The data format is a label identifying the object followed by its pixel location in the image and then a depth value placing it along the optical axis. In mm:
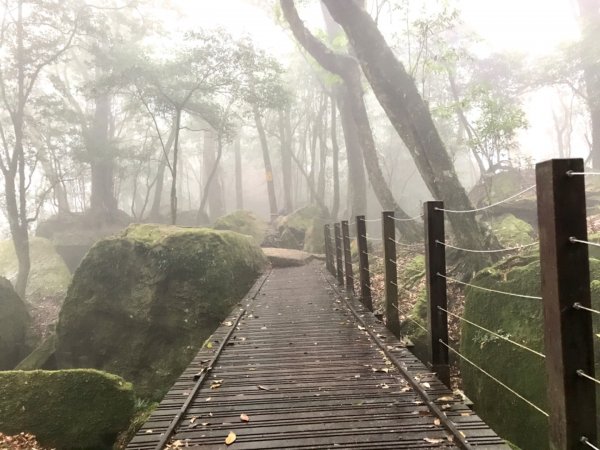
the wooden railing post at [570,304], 1944
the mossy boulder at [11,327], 11797
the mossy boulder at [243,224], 19250
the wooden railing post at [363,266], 6668
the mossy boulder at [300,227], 19219
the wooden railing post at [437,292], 3727
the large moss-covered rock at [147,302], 8664
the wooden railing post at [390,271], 5289
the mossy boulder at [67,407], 4887
